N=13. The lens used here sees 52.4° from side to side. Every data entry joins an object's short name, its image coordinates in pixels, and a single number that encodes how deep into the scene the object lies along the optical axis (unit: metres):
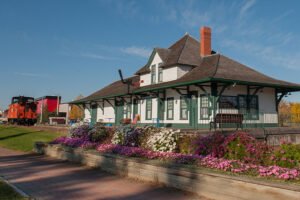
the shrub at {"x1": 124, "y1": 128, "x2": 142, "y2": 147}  11.97
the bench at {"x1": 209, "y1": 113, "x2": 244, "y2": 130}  15.43
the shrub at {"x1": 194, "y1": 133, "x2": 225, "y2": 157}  8.86
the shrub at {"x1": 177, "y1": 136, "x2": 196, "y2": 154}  9.96
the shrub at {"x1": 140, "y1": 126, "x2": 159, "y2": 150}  11.57
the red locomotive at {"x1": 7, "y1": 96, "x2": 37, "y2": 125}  40.31
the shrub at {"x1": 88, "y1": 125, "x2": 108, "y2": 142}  14.38
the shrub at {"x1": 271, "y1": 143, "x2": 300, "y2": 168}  7.35
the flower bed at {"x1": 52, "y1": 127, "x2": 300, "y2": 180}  7.09
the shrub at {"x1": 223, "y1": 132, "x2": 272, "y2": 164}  7.98
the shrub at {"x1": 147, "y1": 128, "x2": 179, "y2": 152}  10.41
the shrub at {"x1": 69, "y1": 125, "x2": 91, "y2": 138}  15.31
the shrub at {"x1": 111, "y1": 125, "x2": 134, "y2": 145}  12.50
